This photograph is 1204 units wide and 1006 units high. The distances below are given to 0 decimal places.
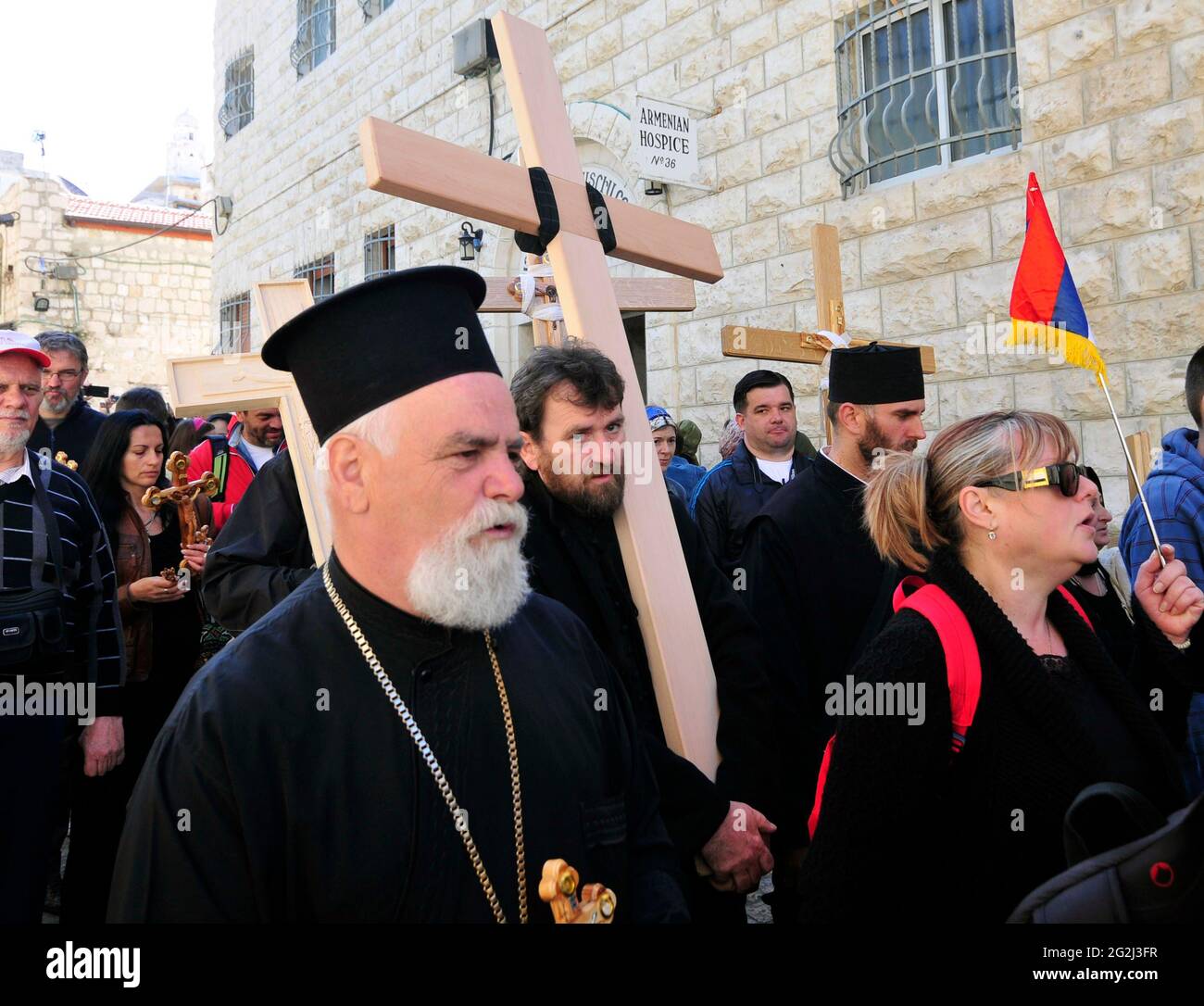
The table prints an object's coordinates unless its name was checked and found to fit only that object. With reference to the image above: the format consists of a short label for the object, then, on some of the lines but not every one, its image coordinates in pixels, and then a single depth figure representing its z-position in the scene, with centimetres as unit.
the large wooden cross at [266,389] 337
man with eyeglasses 523
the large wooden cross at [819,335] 446
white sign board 729
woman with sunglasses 199
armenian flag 311
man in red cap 325
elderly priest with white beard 146
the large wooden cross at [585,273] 255
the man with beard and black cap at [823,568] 318
